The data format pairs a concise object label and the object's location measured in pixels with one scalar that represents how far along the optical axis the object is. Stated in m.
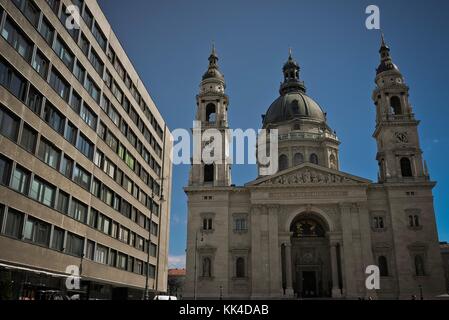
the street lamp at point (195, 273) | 51.75
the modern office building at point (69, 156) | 23.42
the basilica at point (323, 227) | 51.72
